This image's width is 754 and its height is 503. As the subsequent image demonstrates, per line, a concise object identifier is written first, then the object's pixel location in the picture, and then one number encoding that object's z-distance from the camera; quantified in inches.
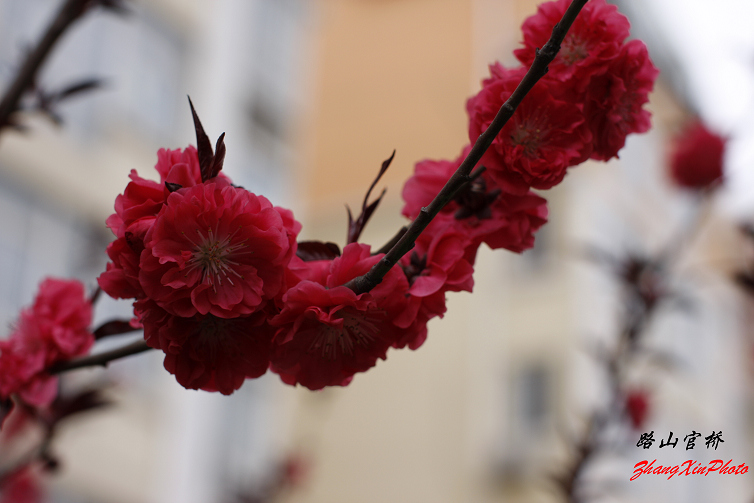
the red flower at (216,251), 16.0
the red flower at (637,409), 38.5
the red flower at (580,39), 17.3
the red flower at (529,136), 17.1
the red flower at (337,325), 16.3
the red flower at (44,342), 18.7
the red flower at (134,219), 16.2
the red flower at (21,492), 45.7
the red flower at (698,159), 34.6
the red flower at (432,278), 16.8
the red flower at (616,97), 17.4
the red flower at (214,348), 16.3
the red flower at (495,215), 17.6
